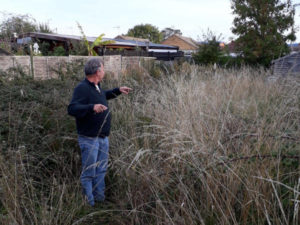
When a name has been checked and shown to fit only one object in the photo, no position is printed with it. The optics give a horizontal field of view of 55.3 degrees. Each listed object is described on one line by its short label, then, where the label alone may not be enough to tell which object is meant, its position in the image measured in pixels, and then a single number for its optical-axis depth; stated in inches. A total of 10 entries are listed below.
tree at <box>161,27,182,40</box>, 2483.5
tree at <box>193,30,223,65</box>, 631.6
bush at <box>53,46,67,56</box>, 663.8
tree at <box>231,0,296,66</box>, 657.0
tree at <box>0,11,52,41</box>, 877.6
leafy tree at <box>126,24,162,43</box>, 2192.9
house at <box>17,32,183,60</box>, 655.0
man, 124.9
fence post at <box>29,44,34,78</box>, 402.9
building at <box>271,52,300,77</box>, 349.6
